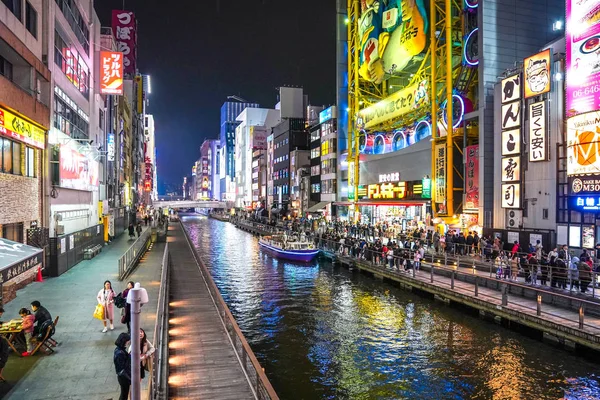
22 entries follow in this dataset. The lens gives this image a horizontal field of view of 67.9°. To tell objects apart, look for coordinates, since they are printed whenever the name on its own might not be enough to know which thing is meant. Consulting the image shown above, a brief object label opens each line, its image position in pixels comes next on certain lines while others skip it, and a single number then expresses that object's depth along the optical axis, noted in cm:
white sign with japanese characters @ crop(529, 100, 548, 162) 2795
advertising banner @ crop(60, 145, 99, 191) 2756
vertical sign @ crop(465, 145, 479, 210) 3712
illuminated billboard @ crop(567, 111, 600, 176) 2414
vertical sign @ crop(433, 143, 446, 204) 4131
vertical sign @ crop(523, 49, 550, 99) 2780
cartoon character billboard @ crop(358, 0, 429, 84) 4816
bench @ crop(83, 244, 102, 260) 3300
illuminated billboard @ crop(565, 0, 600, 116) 2430
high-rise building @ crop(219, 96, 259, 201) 19165
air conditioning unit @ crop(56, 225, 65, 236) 2688
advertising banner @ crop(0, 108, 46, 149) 1961
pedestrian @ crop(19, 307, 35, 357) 1273
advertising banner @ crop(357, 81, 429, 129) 4688
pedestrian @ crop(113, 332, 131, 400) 977
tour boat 4348
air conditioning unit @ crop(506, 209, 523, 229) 3041
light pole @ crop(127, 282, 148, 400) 570
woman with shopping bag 1505
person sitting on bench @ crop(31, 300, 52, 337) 1299
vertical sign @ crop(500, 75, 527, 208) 3030
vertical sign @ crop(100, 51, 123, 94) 4062
